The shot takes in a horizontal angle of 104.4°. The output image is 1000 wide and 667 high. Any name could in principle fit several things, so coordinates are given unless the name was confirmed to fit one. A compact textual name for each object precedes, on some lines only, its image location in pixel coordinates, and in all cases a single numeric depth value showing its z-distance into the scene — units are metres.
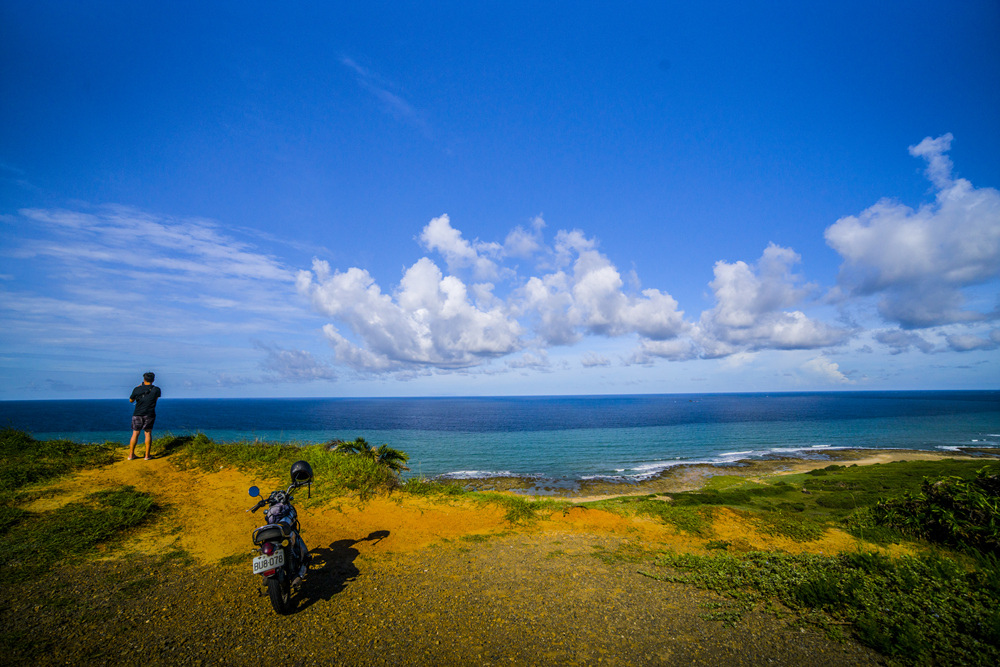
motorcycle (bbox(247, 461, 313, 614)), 6.09
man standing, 13.19
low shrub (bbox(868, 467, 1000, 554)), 8.93
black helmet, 7.41
